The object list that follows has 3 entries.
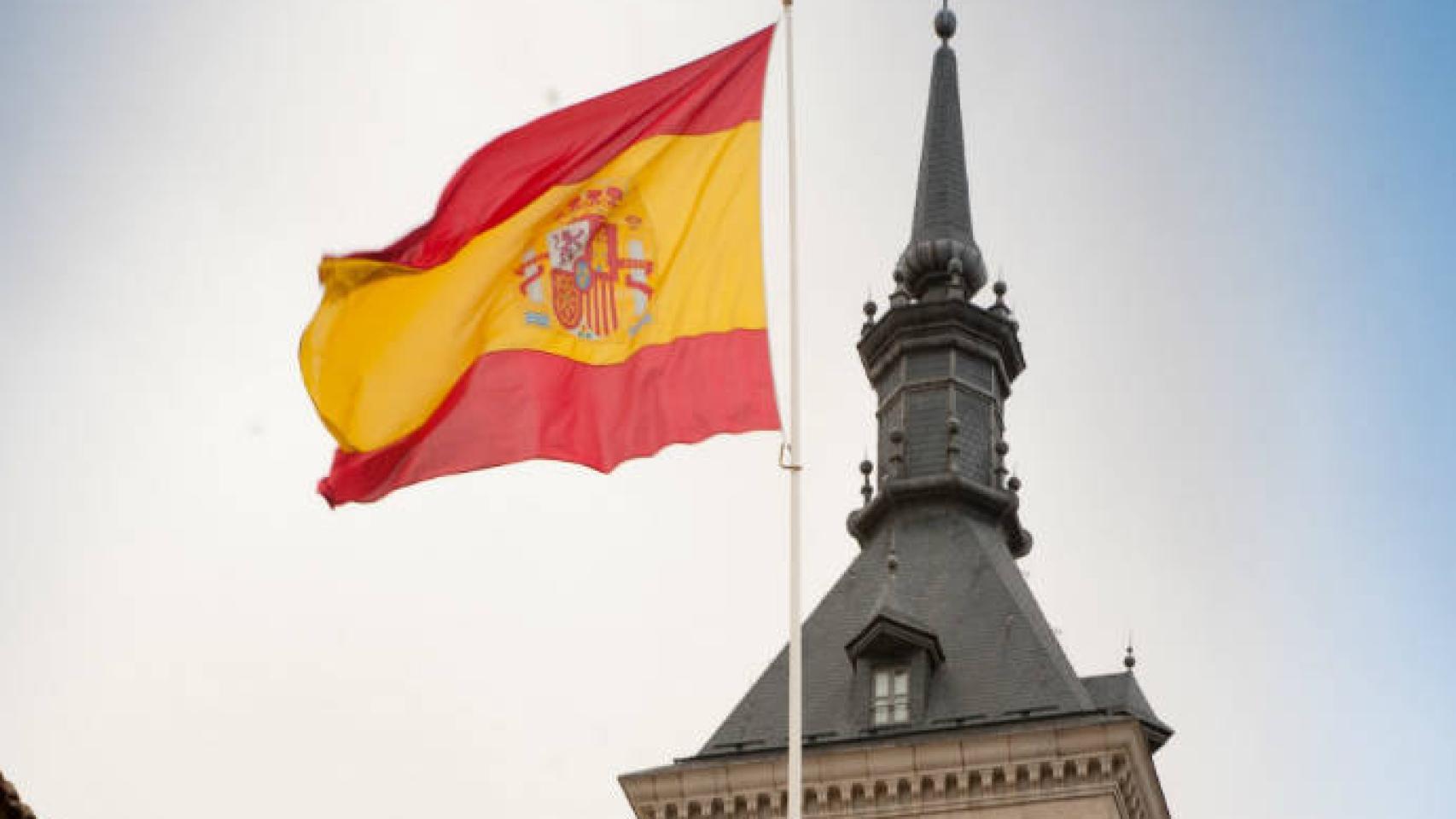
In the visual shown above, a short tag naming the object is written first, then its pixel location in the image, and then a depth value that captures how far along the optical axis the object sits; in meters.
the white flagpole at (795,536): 23.08
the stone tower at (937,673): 46.97
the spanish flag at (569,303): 25.05
